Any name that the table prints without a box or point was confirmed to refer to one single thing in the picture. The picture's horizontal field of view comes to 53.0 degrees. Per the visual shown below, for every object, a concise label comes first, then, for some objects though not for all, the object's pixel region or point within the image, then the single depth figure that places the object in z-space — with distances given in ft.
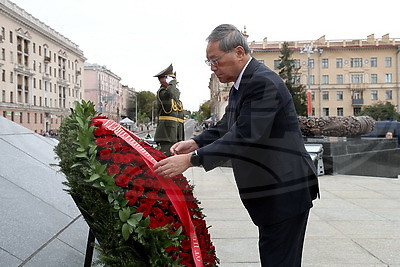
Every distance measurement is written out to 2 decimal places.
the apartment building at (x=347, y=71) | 215.31
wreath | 6.08
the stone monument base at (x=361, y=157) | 32.35
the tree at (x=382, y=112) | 171.42
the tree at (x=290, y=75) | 197.47
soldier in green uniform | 22.15
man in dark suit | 6.15
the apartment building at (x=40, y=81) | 143.84
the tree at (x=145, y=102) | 326.24
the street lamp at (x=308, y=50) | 108.14
